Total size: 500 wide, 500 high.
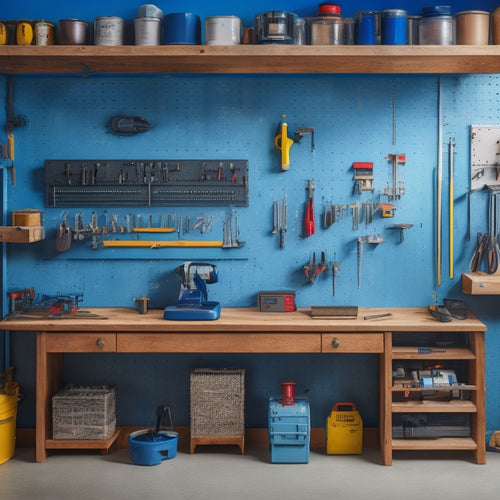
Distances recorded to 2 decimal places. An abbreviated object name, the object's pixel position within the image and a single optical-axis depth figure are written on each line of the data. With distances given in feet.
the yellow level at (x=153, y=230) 16.98
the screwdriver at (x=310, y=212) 16.88
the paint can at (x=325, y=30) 15.29
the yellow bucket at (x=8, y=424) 15.96
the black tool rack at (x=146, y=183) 16.93
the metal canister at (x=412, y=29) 15.58
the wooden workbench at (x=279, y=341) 15.51
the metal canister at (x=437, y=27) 15.20
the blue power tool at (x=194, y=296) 15.76
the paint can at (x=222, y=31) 15.29
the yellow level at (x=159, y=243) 17.01
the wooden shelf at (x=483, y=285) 15.89
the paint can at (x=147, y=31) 15.37
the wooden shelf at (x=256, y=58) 14.85
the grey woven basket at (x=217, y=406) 16.29
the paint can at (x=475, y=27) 15.14
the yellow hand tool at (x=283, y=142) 16.69
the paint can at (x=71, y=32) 15.51
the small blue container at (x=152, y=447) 15.61
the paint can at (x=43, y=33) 15.51
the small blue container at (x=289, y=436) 15.79
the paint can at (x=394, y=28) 15.24
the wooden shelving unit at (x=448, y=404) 15.69
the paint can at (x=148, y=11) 15.62
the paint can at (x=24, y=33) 15.47
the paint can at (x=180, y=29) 15.31
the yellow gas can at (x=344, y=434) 16.31
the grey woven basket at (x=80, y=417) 16.12
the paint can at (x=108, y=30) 15.44
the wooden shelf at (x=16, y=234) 15.93
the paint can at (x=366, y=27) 15.27
